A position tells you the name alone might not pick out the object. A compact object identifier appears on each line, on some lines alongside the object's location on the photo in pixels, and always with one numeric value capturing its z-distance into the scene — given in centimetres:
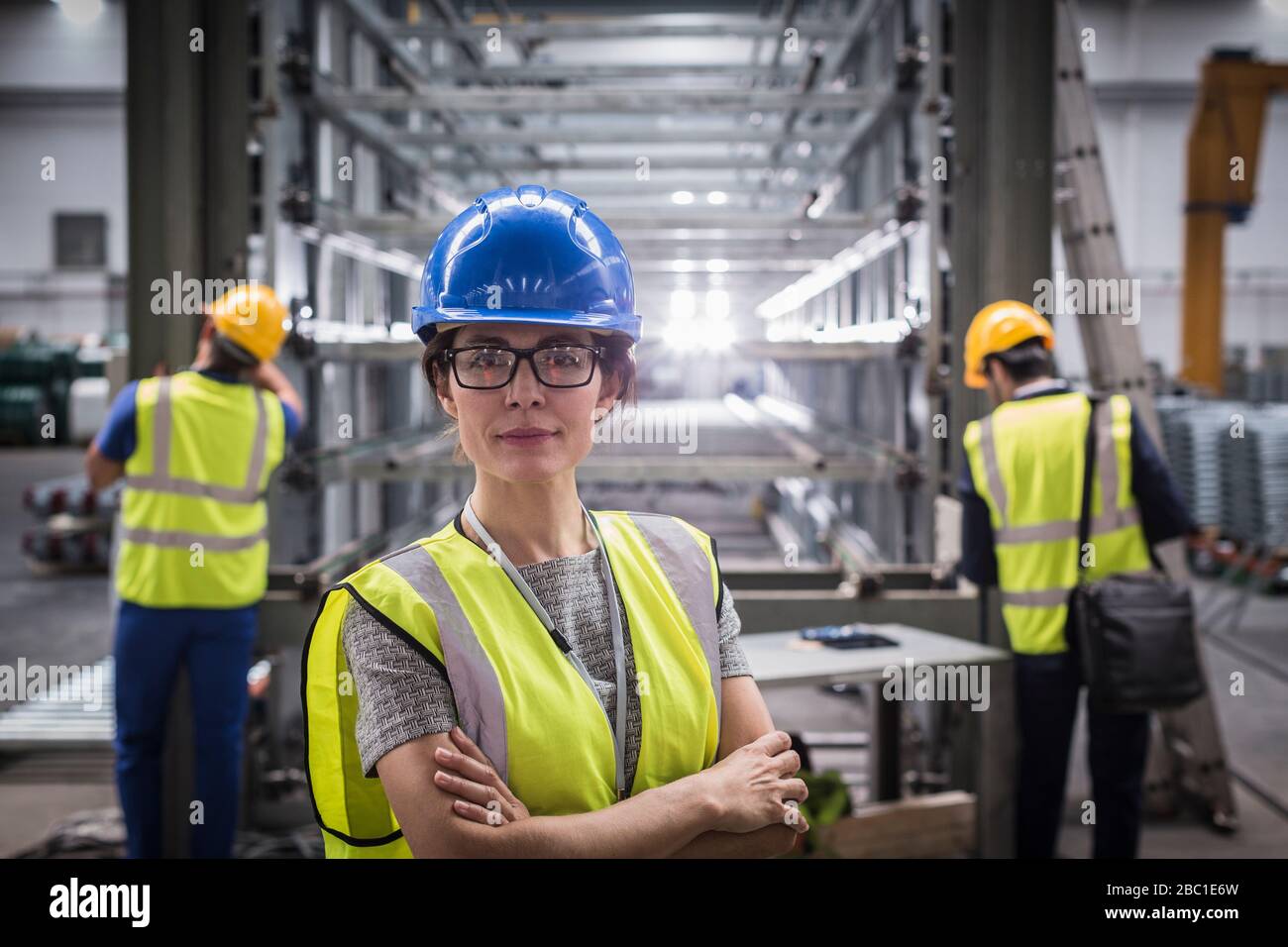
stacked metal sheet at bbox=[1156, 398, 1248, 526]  1026
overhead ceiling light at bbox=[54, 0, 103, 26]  1484
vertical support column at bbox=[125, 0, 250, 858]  374
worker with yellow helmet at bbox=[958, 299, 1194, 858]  332
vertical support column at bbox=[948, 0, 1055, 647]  373
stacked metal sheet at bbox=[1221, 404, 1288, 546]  923
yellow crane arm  1117
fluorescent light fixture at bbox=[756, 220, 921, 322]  499
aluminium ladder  394
